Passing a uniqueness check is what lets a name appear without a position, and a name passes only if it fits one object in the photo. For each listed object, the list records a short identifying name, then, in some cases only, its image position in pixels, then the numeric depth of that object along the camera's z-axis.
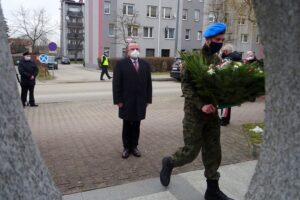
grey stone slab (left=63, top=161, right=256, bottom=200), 3.79
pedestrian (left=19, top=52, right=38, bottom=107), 10.77
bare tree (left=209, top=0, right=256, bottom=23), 34.19
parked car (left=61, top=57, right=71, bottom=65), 59.86
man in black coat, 4.93
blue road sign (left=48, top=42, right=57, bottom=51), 23.90
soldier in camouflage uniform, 3.46
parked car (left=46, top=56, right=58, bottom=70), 35.38
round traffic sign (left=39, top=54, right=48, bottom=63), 21.45
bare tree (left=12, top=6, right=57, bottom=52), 52.33
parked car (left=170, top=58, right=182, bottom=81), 21.58
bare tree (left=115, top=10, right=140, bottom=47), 39.24
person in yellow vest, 21.50
